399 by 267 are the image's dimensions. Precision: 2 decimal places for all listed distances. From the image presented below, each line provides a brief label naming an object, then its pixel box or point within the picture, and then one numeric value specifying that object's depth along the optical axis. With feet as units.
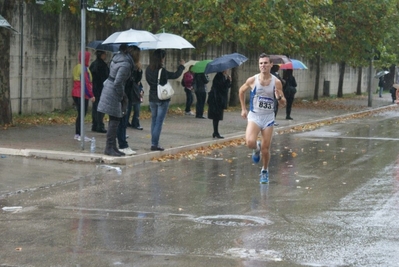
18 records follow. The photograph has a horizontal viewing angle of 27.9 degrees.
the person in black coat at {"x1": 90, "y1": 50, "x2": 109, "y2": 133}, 56.65
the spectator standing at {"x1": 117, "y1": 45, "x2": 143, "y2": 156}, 46.98
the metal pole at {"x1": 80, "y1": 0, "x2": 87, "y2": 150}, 46.91
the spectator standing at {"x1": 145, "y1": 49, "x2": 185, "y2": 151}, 49.67
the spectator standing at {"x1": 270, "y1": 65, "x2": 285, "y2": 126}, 74.29
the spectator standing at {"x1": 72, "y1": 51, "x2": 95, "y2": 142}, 54.03
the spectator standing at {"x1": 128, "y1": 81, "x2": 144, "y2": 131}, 63.57
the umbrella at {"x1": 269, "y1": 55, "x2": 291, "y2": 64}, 77.05
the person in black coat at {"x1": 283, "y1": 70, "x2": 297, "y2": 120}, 82.17
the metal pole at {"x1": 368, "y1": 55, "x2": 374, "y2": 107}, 116.52
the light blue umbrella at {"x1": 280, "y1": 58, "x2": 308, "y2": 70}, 84.72
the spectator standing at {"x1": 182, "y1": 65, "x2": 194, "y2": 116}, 86.63
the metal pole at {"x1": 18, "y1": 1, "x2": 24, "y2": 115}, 68.49
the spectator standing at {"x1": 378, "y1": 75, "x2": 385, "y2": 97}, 167.43
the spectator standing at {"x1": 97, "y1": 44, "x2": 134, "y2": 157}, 45.06
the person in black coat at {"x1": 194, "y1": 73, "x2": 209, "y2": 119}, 81.87
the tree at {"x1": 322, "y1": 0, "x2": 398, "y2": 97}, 105.81
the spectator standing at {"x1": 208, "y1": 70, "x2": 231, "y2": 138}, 60.54
